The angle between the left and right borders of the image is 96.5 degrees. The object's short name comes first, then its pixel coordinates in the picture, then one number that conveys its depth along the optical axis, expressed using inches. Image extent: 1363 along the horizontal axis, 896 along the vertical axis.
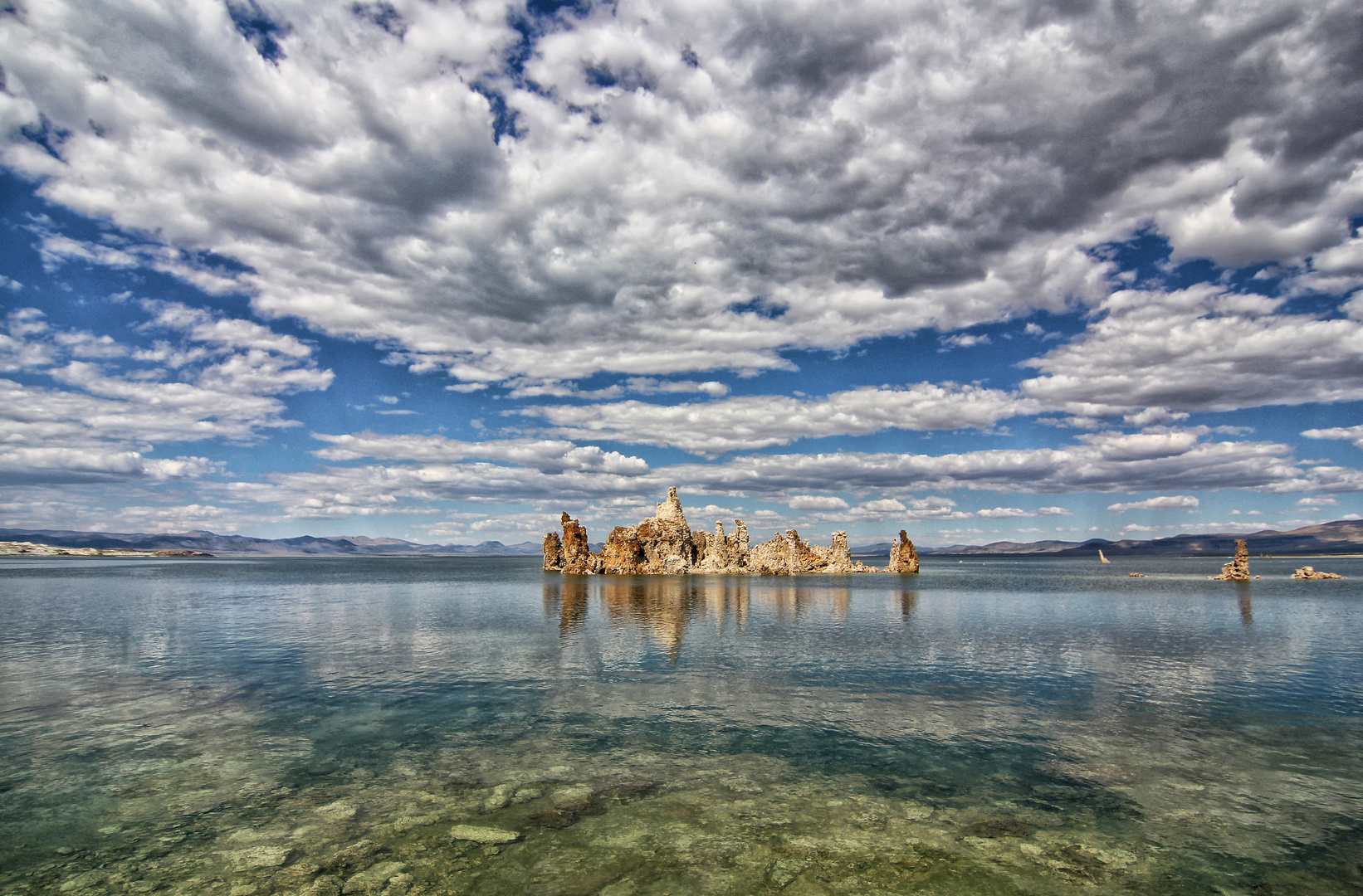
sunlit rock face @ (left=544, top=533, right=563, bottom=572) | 7096.5
